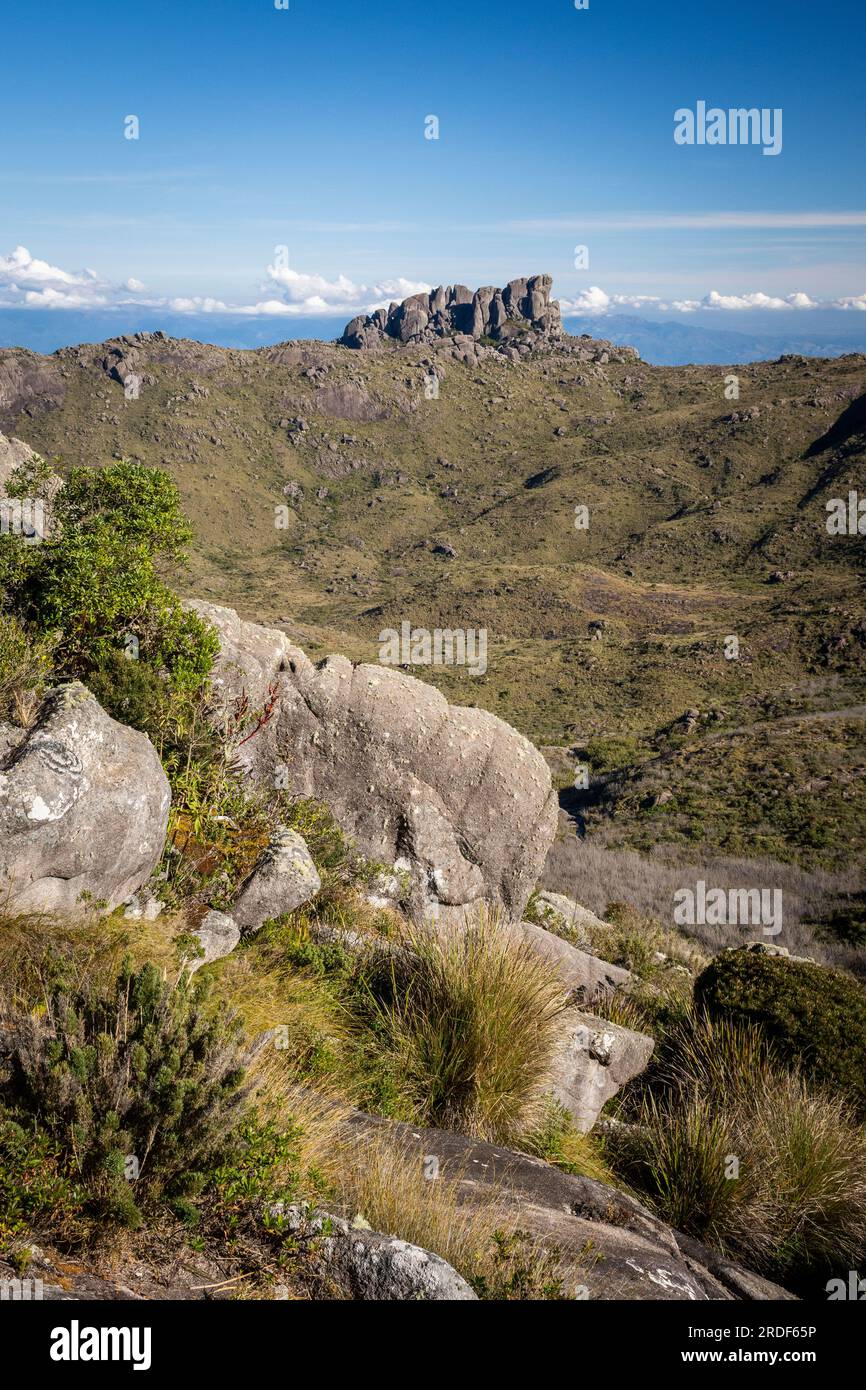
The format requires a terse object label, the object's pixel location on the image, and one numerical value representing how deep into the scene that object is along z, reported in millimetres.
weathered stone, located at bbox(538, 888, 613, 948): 13094
